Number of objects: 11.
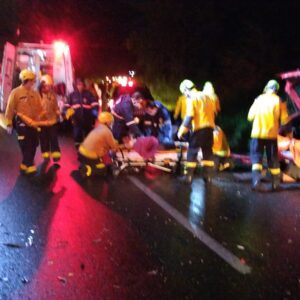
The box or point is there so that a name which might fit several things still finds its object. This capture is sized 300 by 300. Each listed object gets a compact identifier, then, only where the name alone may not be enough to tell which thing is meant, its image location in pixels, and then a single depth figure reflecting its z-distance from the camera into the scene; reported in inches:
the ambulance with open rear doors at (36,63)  612.4
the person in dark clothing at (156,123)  422.3
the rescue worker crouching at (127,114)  390.6
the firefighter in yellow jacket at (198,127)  325.7
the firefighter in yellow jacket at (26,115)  330.3
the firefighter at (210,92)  341.4
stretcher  356.2
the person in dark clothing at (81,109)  418.6
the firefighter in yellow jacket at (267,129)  306.8
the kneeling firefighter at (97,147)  338.0
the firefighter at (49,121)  362.3
